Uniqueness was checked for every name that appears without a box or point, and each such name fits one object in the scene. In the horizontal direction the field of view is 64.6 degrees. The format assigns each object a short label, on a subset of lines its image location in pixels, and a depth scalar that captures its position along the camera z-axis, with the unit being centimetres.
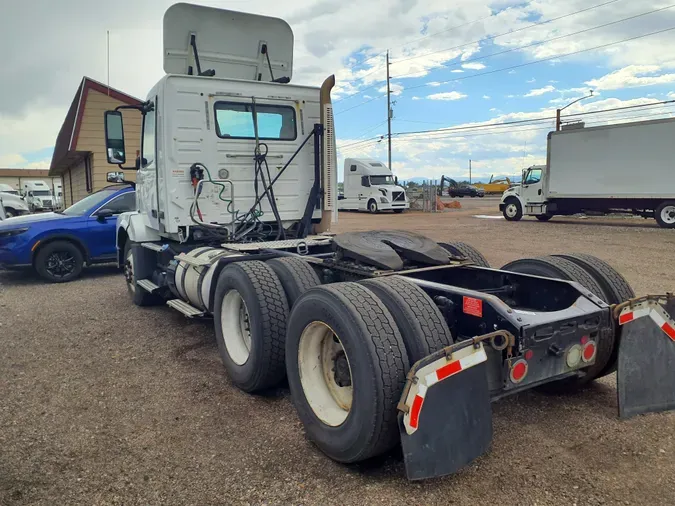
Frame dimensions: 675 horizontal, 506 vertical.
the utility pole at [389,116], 4866
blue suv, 919
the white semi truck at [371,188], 2988
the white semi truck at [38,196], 3978
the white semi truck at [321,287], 274
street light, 3441
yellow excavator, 6006
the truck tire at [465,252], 504
